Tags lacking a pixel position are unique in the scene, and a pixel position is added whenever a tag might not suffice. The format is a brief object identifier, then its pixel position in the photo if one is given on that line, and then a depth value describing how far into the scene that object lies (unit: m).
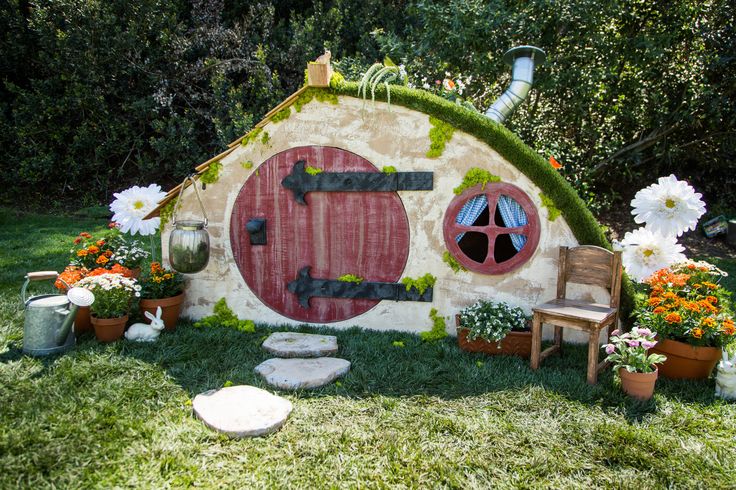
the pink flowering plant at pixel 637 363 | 3.50
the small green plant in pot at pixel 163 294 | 4.68
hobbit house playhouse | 4.38
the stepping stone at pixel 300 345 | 4.27
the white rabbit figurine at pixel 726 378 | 3.58
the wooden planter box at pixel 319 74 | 4.51
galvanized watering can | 4.04
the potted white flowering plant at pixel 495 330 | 4.16
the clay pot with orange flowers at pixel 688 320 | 3.76
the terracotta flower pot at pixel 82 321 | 4.53
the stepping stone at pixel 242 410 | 3.12
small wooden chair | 3.71
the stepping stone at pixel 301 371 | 3.74
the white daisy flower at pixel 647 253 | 4.30
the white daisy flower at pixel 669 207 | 4.07
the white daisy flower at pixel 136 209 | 5.02
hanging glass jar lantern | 4.36
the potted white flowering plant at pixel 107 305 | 4.37
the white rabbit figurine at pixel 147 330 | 4.44
